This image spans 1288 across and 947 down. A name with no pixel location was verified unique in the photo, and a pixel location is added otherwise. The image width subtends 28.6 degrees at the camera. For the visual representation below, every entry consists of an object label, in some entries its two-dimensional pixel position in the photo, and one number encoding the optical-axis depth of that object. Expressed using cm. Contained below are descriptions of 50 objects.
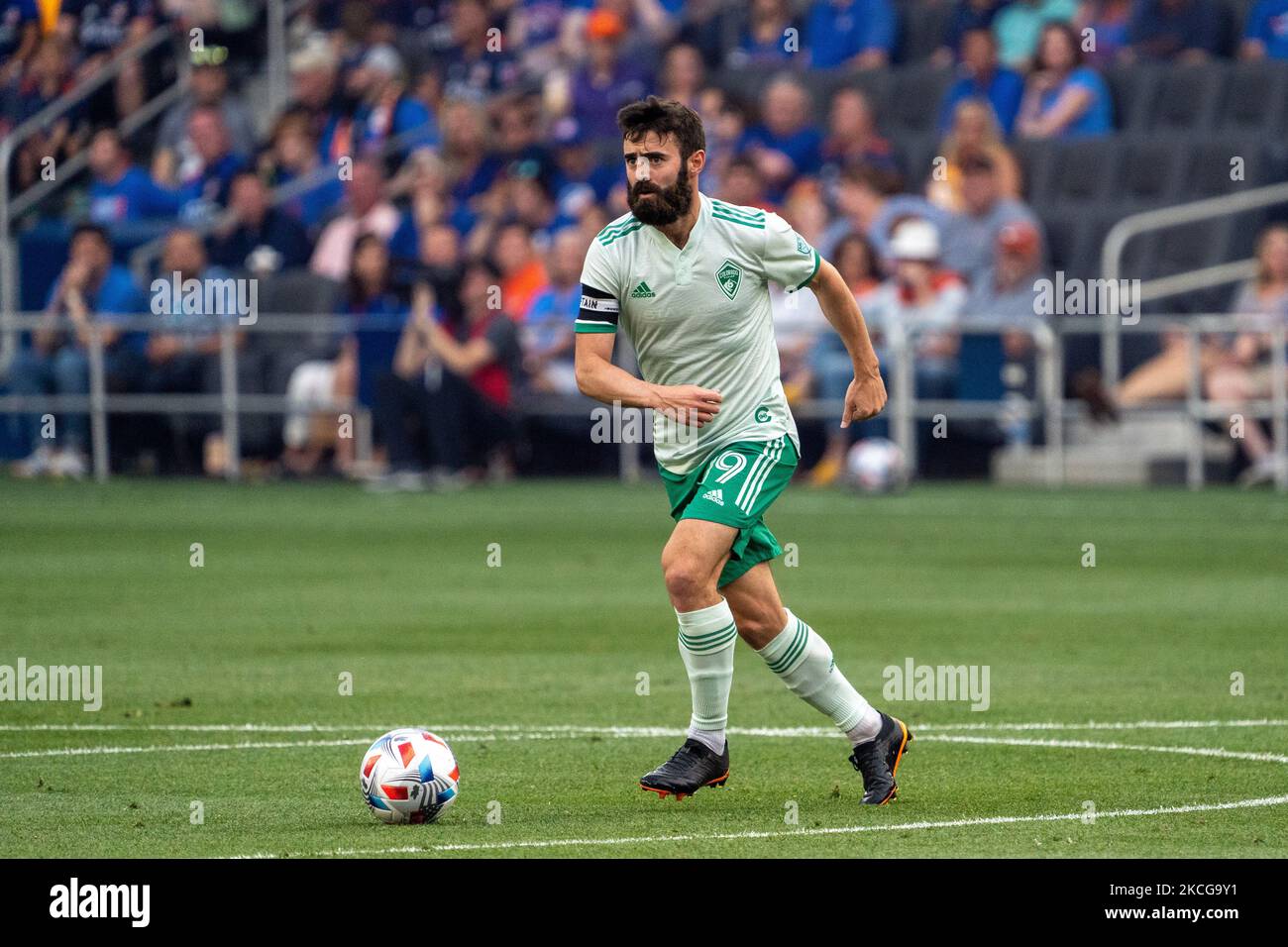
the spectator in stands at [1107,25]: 2502
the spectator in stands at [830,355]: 2259
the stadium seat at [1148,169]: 2405
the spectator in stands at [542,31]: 2894
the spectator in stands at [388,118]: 2831
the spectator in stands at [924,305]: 2308
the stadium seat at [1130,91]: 2447
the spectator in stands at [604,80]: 2705
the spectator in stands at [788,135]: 2495
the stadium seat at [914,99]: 2580
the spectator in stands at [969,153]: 2336
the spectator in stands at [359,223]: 2650
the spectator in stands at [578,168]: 2614
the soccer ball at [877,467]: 2255
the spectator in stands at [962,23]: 2550
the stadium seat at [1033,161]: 2441
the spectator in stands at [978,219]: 2289
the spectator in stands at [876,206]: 2325
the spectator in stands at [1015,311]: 2292
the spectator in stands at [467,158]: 2702
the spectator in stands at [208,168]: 2905
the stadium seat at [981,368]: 2289
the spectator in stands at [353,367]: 2434
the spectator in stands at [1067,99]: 2433
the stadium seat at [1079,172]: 2428
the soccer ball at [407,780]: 774
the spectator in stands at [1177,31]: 2458
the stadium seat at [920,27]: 2638
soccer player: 822
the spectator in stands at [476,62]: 2891
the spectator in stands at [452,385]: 2339
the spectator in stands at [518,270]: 2516
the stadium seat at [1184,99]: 2409
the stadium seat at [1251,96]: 2380
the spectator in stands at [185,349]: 2525
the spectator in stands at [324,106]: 2900
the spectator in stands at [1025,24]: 2508
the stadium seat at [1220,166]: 2347
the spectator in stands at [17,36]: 3019
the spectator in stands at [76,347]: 2528
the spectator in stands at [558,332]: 2438
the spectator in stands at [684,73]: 2553
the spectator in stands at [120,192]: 2934
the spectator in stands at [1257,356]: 2220
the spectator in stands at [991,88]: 2477
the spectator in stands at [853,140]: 2450
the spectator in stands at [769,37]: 2720
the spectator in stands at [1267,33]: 2403
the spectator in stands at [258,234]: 2711
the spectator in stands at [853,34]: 2636
